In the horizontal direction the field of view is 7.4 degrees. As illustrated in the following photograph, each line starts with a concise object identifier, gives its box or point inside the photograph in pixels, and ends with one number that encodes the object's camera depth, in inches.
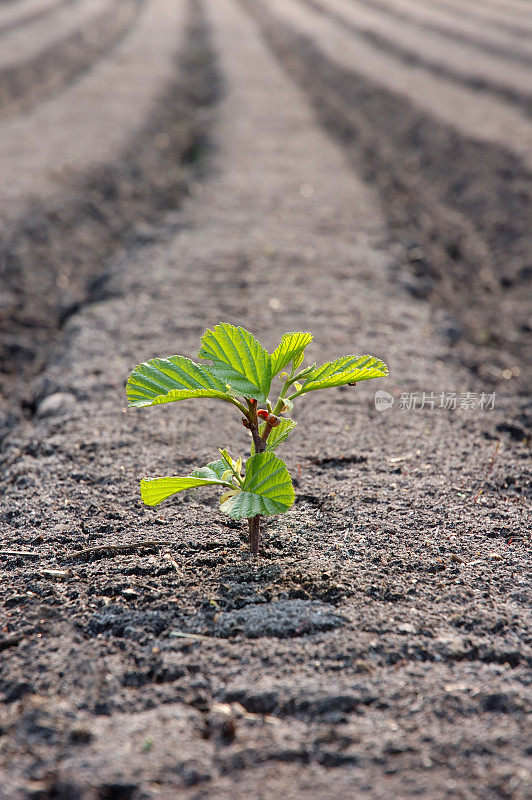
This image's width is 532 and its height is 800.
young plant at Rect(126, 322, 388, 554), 93.8
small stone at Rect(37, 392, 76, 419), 105.9
